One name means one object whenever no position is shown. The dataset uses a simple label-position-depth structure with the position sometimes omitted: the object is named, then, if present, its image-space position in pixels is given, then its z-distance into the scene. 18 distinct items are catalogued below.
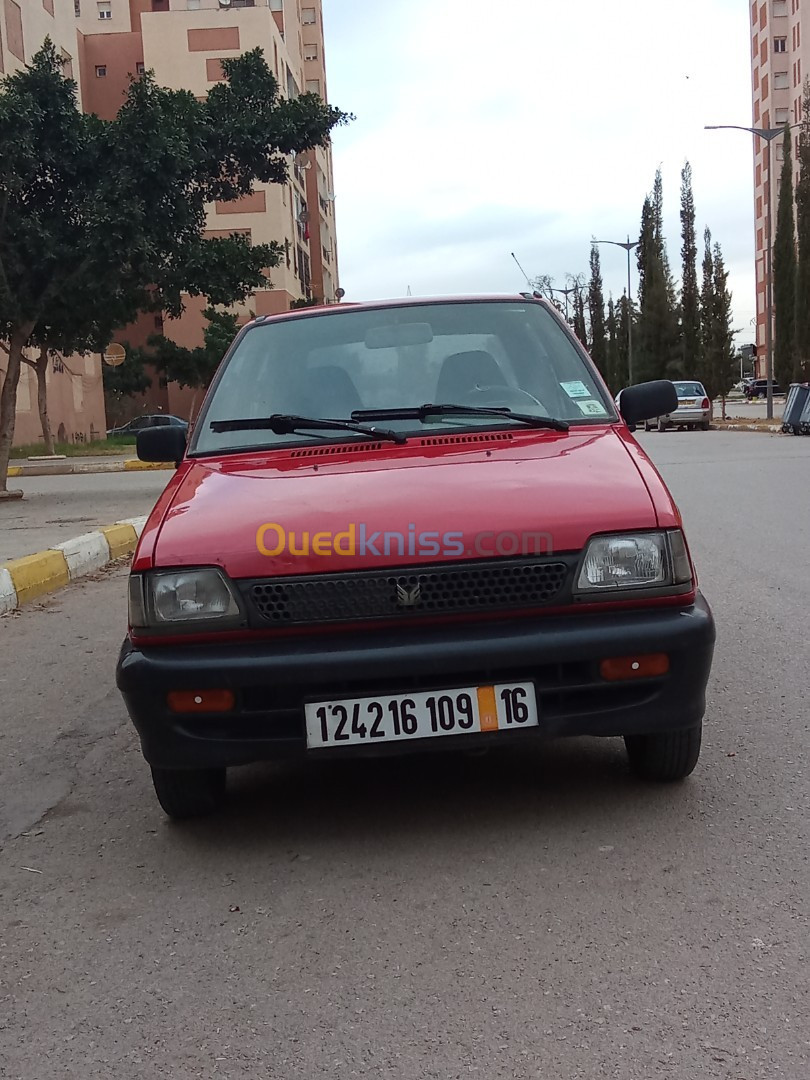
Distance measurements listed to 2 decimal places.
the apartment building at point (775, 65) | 74.75
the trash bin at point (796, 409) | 27.66
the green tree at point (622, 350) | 71.56
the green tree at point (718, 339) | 42.31
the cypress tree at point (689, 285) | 48.64
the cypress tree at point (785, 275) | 52.22
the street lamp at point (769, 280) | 33.47
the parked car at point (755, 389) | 71.60
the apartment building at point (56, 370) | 35.16
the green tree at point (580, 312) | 89.88
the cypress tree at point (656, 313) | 57.78
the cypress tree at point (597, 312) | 82.75
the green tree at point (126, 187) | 16.23
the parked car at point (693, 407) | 36.62
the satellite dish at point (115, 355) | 31.73
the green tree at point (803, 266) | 41.71
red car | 3.25
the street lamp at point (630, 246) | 56.82
